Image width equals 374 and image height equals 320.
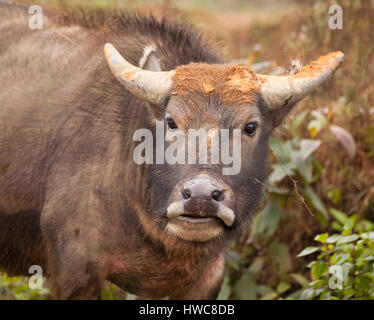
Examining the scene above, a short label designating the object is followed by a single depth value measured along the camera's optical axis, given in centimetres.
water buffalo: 748
